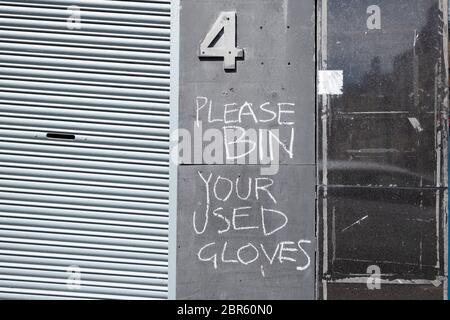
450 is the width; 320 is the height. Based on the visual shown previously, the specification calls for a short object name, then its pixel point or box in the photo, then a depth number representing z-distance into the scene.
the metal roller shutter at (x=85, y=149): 5.33
